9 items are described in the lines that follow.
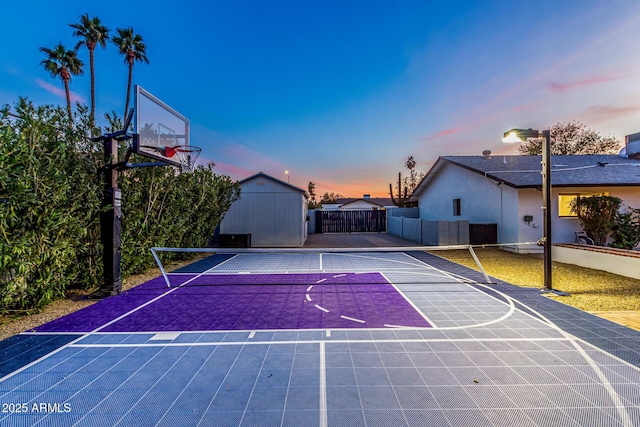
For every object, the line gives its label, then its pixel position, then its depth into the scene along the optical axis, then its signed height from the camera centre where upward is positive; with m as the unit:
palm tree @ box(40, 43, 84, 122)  21.31 +11.92
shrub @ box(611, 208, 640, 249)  11.44 -0.60
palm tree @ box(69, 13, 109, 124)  21.17 +14.19
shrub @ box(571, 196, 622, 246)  11.55 +0.10
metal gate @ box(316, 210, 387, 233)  26.59 -0.44
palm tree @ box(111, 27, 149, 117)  22.09 +13.71
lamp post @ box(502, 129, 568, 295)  6.60 +0.79
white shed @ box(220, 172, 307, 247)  16.89 +0.27
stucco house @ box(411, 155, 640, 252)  13.04 +1.39
